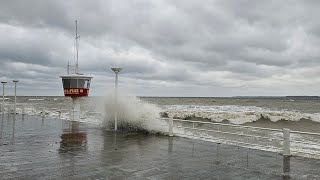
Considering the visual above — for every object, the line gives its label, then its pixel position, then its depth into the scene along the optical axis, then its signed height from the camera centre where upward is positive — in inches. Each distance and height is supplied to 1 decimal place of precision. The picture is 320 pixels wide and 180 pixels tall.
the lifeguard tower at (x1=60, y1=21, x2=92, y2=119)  800.9 +30.1
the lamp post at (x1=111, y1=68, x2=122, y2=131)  528.8 -27.6
